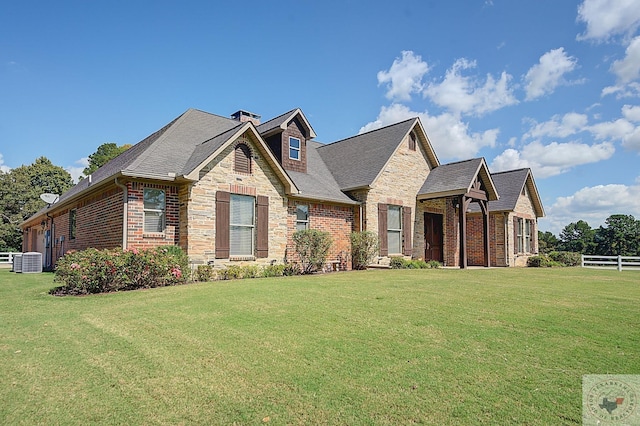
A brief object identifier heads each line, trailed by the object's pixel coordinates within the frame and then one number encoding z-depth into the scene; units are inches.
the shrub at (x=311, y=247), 592.1
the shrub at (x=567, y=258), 916.0
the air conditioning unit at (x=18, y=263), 673.0
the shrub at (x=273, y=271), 537.6
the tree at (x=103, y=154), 1648.6
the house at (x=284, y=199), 490.0
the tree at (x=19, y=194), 1512.1
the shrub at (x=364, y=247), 661.3
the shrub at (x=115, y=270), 355.3
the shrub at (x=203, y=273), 476.1
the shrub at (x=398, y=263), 670.5
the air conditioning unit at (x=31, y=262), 659.4
